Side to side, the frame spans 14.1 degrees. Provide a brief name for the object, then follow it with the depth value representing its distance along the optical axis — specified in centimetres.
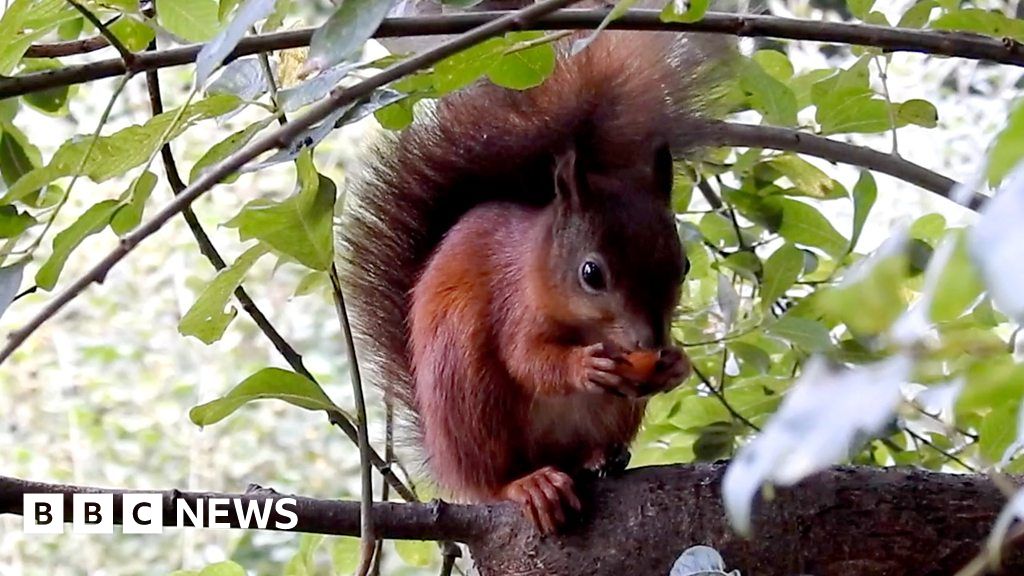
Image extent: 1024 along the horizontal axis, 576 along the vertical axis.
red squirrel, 197
